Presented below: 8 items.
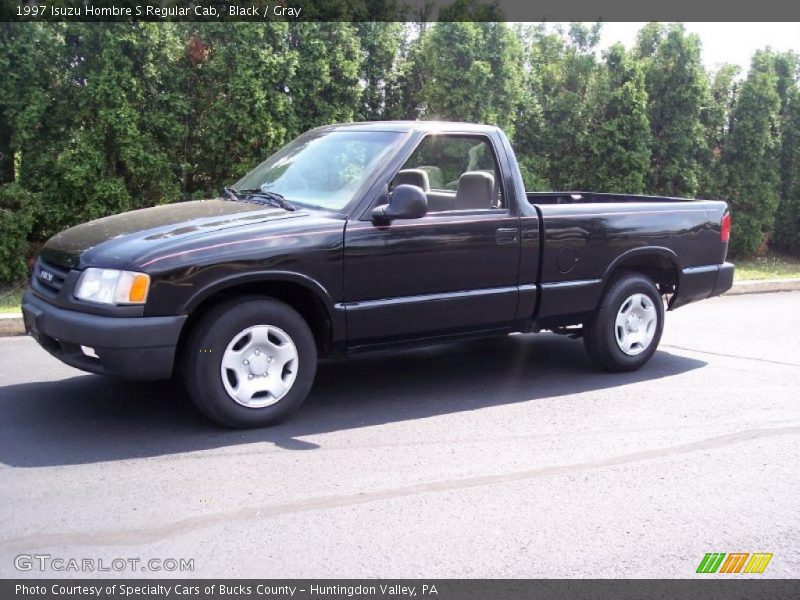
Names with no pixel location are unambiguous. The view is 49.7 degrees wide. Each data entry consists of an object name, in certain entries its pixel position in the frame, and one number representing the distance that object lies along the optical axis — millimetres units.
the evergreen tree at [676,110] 13969
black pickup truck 4992
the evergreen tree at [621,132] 13531
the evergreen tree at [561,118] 13836
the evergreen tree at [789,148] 14945
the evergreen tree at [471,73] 12570
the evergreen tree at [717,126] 14445
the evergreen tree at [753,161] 14359
